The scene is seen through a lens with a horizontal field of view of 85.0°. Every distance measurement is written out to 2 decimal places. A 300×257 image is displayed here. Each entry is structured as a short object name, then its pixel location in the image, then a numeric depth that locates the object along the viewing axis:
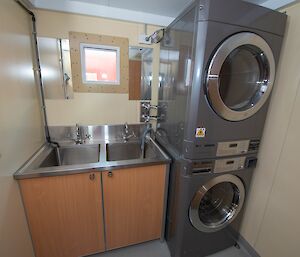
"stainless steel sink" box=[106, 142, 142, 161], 1.74
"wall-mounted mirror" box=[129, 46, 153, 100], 1.70
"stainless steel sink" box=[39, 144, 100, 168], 1.60
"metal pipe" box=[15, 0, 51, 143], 1.36
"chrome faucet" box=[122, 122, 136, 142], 1.80
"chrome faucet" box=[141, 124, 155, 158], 1.82
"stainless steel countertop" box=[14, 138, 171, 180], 1.08
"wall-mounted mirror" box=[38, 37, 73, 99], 1.46
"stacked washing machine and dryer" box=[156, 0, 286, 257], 0.95
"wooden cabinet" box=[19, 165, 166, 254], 1.16
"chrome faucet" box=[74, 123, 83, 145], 1.65
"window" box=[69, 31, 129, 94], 1.52
